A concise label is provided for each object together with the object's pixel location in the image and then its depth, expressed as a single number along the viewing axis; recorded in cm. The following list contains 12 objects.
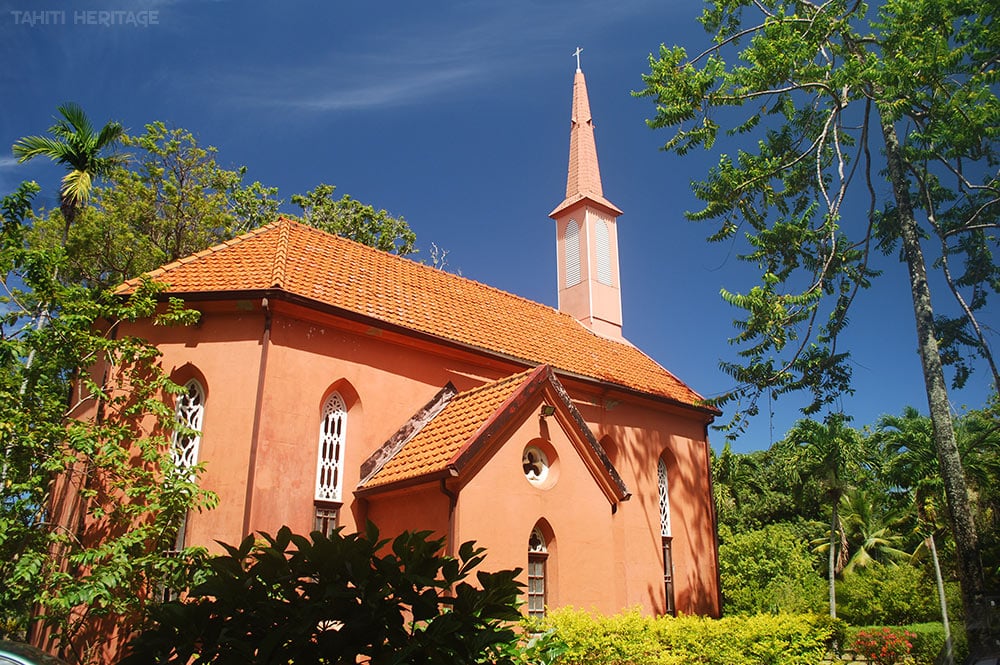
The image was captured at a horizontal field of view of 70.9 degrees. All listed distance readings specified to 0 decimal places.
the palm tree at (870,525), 3878
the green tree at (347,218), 2703
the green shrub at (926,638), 2190
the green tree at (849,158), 1262
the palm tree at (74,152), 1389
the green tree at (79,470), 934
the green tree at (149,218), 2069
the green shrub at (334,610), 309
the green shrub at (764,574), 2977
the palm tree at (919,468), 3005
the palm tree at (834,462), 3033
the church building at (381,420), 1082
